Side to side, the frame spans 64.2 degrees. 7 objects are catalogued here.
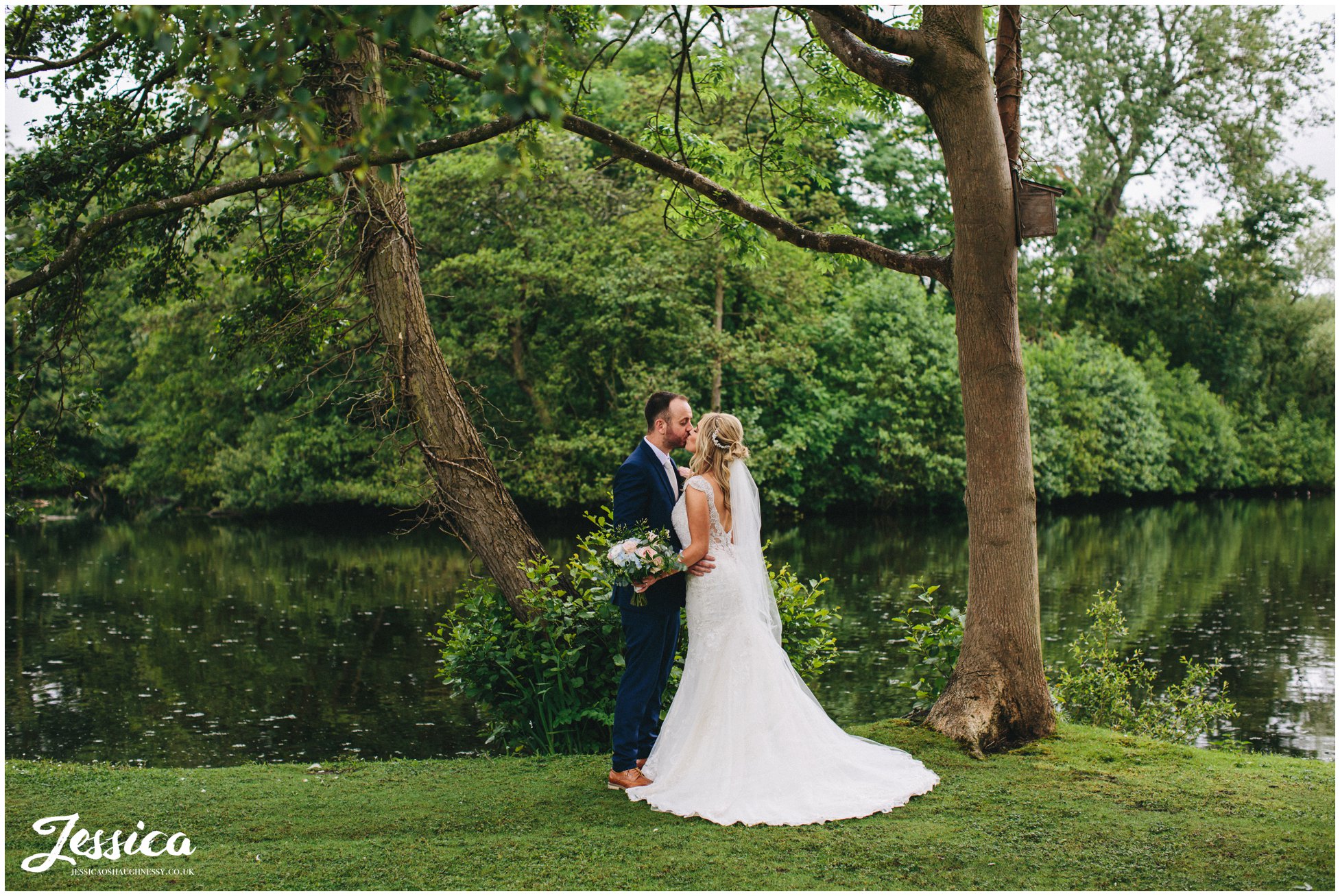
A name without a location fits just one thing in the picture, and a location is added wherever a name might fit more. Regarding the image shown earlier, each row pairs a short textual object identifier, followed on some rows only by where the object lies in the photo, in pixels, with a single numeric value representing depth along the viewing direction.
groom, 5.53
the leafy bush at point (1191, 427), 36.91
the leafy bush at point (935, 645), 6.73
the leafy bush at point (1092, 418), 32.28
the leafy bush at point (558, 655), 6.89
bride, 5.12
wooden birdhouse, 6.23
